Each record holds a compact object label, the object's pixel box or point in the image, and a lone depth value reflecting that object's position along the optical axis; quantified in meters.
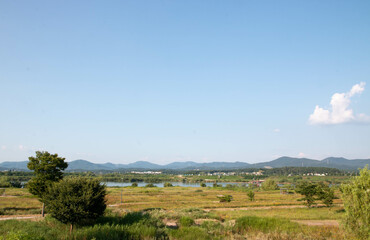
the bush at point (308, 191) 41.64
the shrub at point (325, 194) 38.90
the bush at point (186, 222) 21.49
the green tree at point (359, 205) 11.74
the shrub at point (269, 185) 101.82
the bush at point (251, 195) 56.27
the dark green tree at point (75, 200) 16.77
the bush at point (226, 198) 53.00
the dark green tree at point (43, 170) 25.23
